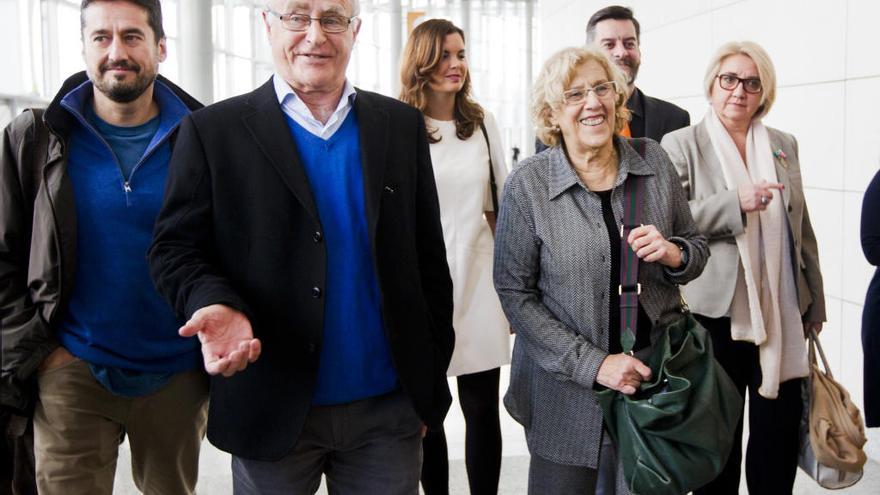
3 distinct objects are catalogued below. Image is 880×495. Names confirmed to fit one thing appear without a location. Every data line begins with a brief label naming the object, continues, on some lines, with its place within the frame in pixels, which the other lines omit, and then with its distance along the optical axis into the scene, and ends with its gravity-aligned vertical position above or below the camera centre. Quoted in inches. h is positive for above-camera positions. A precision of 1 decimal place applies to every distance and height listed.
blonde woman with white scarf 112.0 -5.4
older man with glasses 72.1 -3.2
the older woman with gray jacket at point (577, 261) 89.0 -4.1
